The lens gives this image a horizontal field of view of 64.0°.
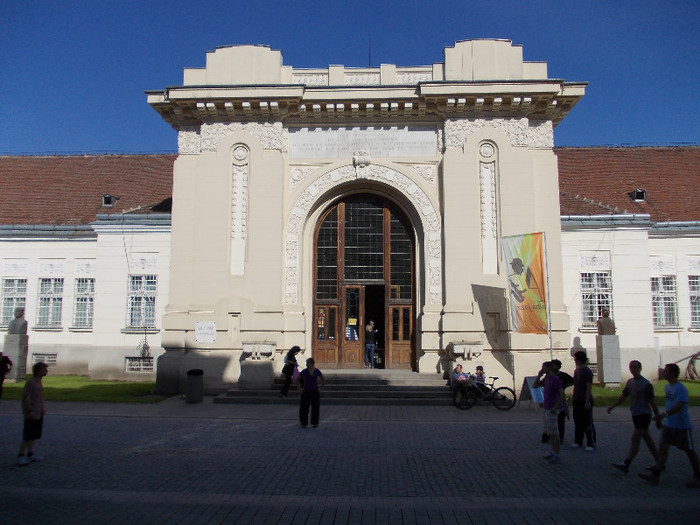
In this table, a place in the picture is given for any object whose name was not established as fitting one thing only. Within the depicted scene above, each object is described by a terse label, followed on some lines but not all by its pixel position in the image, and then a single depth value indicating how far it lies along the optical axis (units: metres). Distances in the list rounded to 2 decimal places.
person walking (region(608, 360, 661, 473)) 8.35
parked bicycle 14.65
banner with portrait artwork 15.12
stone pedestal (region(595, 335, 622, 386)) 18.86
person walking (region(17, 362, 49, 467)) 9.02
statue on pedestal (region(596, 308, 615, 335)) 18.98
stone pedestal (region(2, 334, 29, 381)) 20.89
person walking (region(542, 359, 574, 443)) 10.12
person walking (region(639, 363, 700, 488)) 7.87
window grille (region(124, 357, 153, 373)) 21.83
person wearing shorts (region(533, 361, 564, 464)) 9.12
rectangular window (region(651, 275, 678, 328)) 21.88
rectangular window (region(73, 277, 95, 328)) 23.25
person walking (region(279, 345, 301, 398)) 15.52
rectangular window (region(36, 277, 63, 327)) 23.55
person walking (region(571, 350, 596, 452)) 10.03
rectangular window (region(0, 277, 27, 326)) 23.80
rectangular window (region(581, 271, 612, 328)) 20.88
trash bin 15.81
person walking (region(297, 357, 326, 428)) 12.21
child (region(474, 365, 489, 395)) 14.90
